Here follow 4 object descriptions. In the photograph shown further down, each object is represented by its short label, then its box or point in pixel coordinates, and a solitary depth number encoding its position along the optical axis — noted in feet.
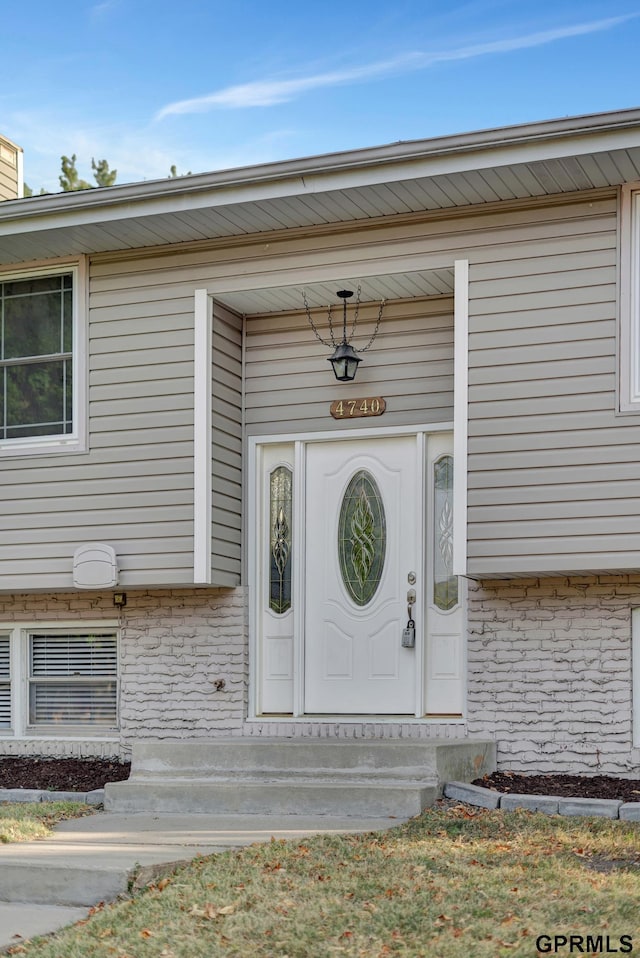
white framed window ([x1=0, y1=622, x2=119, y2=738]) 32.45
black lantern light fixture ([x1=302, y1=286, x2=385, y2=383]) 30.02
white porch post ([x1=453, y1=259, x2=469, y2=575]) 27.09
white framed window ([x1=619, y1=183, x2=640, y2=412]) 26.05
